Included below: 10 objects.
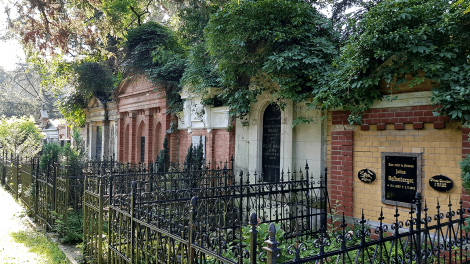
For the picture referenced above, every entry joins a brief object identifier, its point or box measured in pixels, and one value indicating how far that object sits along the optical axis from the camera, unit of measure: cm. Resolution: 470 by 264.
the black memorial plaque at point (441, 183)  553
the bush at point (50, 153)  1196
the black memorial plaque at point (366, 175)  659
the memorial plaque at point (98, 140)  2243
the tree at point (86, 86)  1915
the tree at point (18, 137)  1761
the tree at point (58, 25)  886
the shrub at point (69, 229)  782
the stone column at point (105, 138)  2055
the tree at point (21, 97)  4459
